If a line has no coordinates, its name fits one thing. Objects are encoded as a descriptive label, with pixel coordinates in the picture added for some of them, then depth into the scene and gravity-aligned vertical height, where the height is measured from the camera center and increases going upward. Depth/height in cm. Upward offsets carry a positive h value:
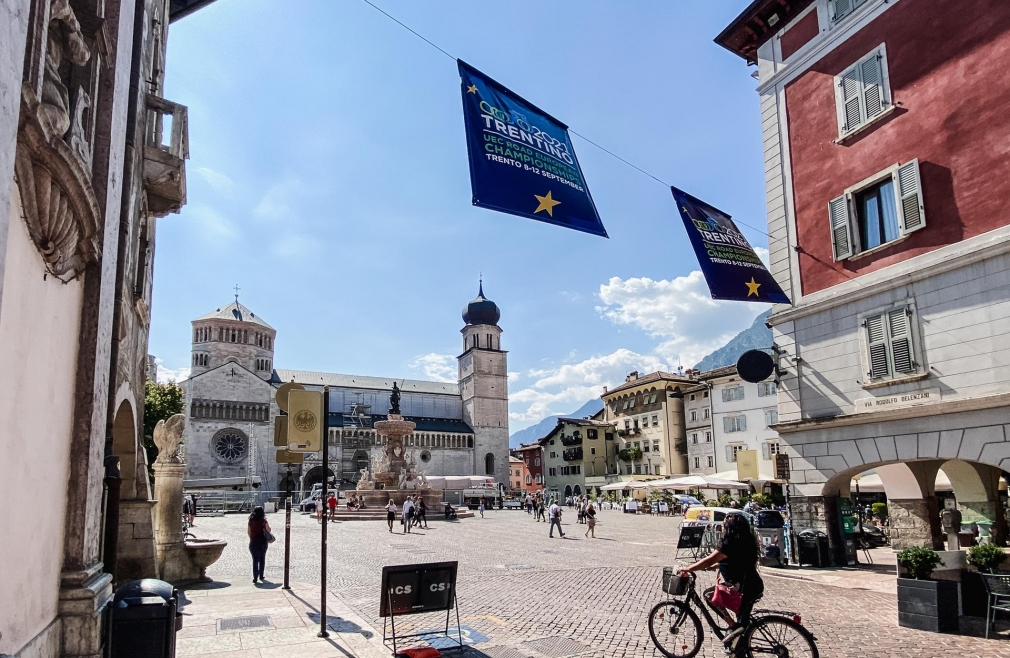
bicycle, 689 -199
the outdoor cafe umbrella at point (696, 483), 3347 -210
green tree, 4772 +349
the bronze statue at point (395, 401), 5396 +366
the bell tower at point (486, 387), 10500 +922
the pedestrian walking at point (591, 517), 2820 -296
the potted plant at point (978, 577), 938 -194
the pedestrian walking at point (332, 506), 4153 -330
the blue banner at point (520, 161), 862 +367
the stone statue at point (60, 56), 555 +348
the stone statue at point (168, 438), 1502 +35
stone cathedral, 8019 +547
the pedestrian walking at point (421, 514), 3577 -337
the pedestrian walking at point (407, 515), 3219 -310
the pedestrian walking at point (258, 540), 1491 -187
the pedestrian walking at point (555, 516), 2891 -295
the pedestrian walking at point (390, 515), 3212 -302
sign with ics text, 827 -168
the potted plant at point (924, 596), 934 -218
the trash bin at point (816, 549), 1653 -262
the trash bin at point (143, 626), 691 -169
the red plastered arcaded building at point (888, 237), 1321 +423
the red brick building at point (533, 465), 9524 -283
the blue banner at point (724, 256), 1345 +364
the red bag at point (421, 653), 736 -215
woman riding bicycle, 710 -127
